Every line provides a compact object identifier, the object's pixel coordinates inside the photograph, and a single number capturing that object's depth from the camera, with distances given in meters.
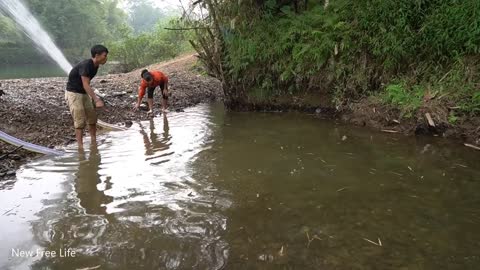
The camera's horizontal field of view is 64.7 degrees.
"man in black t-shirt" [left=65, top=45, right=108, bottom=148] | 5.84
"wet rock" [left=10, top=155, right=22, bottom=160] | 5.59
